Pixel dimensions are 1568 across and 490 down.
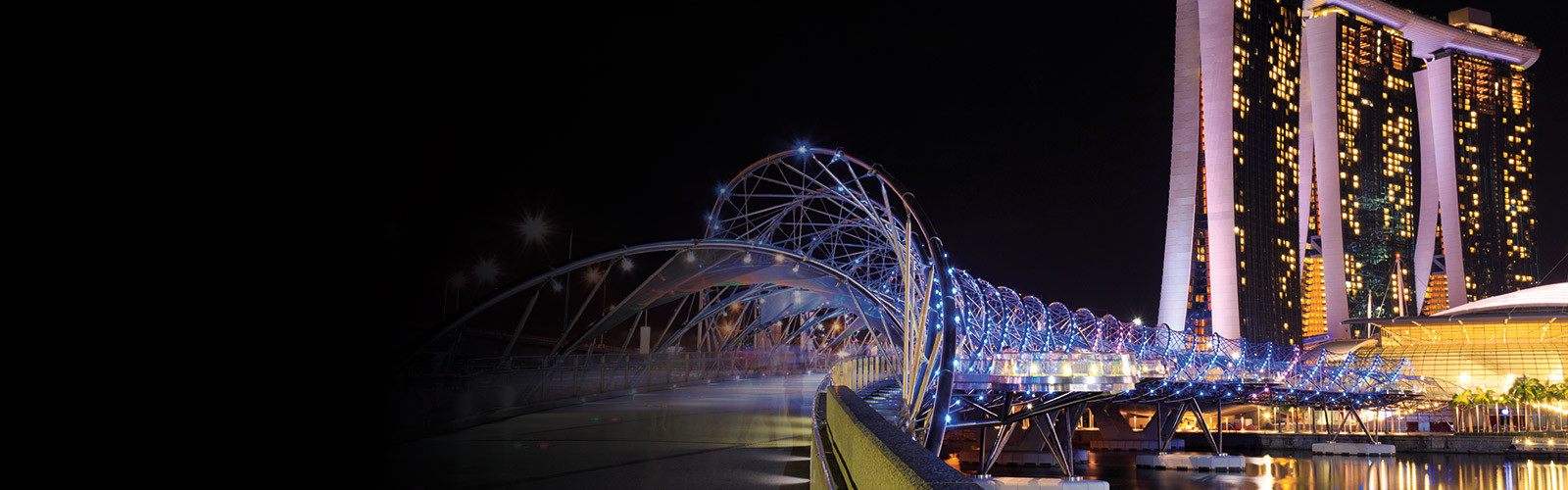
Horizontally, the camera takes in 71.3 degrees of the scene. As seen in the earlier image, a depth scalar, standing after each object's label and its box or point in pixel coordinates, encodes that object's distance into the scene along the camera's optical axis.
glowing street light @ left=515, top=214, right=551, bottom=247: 41.59
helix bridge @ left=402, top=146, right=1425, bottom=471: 33.24
